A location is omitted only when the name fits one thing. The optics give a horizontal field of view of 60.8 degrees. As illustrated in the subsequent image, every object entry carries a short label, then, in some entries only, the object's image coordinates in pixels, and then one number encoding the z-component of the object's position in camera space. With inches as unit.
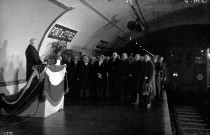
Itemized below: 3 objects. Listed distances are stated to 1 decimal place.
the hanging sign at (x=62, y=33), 295.4
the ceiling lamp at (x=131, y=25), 408.8
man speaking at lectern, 201.2
